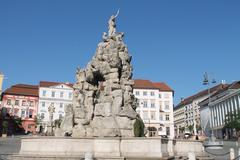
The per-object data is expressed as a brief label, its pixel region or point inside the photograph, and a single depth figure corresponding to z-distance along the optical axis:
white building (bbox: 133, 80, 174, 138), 63.31
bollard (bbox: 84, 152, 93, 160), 8.66
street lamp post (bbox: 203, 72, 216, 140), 33.75
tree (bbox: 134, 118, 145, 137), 15.22
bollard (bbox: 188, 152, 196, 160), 9.23
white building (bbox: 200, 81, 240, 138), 58.59
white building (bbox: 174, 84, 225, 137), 87.50
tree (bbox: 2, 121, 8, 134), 47.66
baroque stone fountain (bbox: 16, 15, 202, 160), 11.98
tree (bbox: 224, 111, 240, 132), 43.88
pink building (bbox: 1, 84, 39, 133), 62.94
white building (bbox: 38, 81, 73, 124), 64.77
